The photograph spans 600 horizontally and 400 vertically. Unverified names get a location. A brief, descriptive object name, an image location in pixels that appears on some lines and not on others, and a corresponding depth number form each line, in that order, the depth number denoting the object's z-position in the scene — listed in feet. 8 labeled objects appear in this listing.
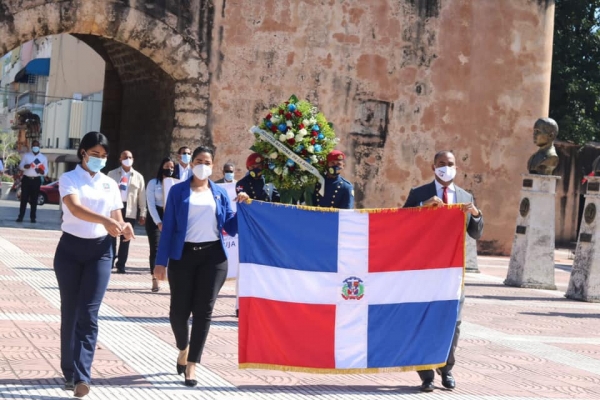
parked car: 123.54
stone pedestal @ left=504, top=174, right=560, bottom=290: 52.42
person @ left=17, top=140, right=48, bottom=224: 67.62
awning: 178.00
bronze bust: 53.67
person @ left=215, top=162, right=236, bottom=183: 43.89
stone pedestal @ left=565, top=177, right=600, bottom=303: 47.62
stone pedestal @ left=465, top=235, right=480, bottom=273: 58.02
